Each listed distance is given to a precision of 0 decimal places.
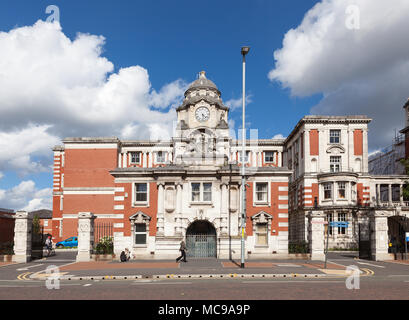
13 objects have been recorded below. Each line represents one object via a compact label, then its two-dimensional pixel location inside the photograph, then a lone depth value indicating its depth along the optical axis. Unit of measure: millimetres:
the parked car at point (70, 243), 52500
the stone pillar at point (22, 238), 31281
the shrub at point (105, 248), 33438
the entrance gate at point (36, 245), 33938
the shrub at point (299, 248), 33344
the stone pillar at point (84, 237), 31875
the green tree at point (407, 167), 37000
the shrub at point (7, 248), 32206
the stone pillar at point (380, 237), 32500
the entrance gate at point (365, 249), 34031
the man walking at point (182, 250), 29528
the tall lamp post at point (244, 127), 25897
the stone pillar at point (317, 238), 32156
